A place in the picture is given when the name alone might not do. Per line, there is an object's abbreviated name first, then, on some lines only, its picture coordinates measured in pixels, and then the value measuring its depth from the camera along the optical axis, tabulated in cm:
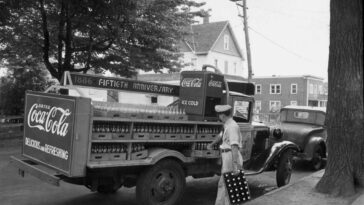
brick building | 5341
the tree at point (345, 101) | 679
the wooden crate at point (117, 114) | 556
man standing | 568
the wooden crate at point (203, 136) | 676
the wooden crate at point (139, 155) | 583
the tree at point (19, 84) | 1747
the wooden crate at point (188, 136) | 648
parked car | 1120
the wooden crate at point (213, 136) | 697
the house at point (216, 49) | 3897
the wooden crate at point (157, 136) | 605
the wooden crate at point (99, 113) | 546
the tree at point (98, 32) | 1328
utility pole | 2317
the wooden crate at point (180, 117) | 645
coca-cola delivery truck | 530
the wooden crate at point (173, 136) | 626
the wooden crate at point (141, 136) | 582
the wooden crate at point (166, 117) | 616
